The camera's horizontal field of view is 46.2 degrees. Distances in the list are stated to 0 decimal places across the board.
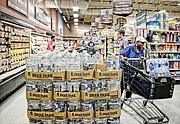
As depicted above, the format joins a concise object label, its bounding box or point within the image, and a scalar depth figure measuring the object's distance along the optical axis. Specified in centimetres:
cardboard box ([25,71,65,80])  292
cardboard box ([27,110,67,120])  293
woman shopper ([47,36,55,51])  895
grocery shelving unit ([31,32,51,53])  1110
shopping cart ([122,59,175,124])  350
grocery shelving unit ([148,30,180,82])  741
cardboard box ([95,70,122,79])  299
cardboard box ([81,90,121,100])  294
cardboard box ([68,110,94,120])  292
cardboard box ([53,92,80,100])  291
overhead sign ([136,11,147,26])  740
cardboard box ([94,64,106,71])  306
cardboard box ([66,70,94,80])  293
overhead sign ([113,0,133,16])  920
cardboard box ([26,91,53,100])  293
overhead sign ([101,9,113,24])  1433
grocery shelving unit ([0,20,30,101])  579
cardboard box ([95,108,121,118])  299
